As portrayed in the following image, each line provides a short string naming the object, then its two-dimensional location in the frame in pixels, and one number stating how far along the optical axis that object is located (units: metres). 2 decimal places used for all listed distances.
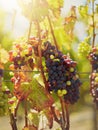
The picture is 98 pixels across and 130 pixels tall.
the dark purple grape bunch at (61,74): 0.91
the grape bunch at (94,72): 1.11
